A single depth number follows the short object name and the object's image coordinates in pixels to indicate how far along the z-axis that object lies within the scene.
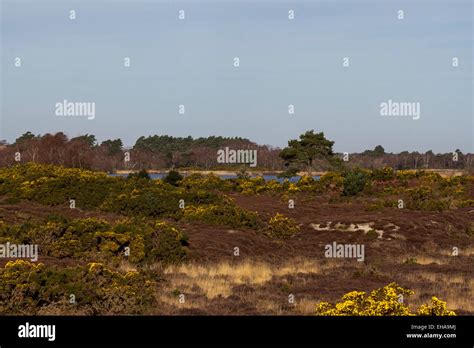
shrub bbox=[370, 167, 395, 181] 67.31
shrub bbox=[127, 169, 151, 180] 59.38
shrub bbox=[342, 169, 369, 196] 57.16
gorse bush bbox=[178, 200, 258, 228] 34.19
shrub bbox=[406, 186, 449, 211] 45.38
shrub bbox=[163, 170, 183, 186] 57.72
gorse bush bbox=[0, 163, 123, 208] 40.25
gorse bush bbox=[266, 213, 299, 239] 33.69
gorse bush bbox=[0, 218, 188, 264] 24.16
